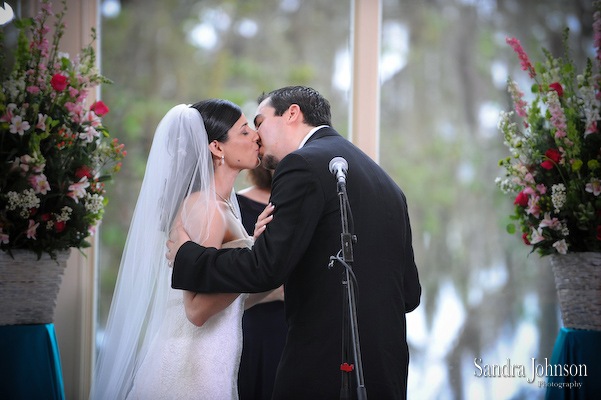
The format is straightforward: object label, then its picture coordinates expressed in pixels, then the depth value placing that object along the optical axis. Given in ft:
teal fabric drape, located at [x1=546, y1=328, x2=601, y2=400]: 9.30
